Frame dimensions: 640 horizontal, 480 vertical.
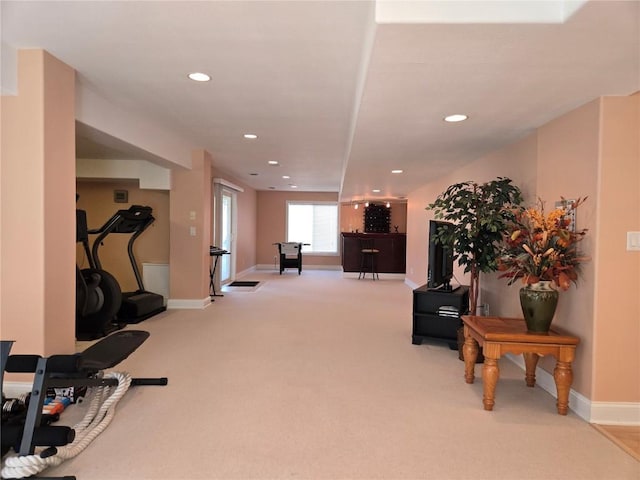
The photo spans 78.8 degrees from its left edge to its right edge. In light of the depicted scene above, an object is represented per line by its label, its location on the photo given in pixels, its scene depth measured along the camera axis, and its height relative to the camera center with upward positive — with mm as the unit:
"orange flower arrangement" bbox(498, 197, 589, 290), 2502 -97
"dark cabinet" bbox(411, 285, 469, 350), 3971 -841
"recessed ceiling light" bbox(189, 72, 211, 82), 2752 +1096
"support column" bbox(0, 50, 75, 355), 2510 +142
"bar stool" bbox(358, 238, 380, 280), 9461 -620
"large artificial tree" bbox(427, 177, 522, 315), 3303 +115
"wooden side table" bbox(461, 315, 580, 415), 2451 -732
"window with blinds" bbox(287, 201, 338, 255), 11320 +147
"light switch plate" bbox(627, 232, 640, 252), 2410 -33
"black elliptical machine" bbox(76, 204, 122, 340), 4055 -801
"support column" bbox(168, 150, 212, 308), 5473 -13
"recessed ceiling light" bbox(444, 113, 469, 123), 2893 +872
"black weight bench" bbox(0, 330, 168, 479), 1762 -762
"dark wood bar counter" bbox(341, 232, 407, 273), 9430 -451
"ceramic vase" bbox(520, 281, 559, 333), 2527 -459
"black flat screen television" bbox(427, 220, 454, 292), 3814 -299
